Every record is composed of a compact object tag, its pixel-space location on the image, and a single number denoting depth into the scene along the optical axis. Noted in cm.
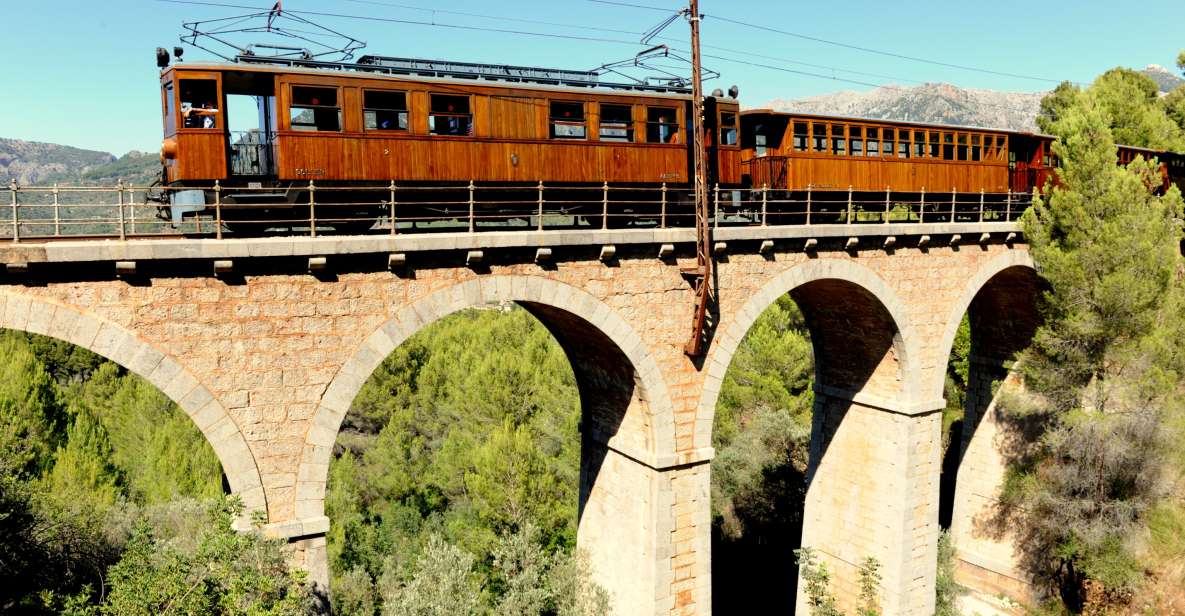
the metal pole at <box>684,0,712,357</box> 1491
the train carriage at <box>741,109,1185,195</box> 2017
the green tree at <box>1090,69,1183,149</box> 3969
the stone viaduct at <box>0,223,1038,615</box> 1067
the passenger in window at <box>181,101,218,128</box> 1252
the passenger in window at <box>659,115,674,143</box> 1689
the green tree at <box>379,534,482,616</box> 1562
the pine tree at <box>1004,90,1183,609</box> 2020
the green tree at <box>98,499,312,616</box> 1009
